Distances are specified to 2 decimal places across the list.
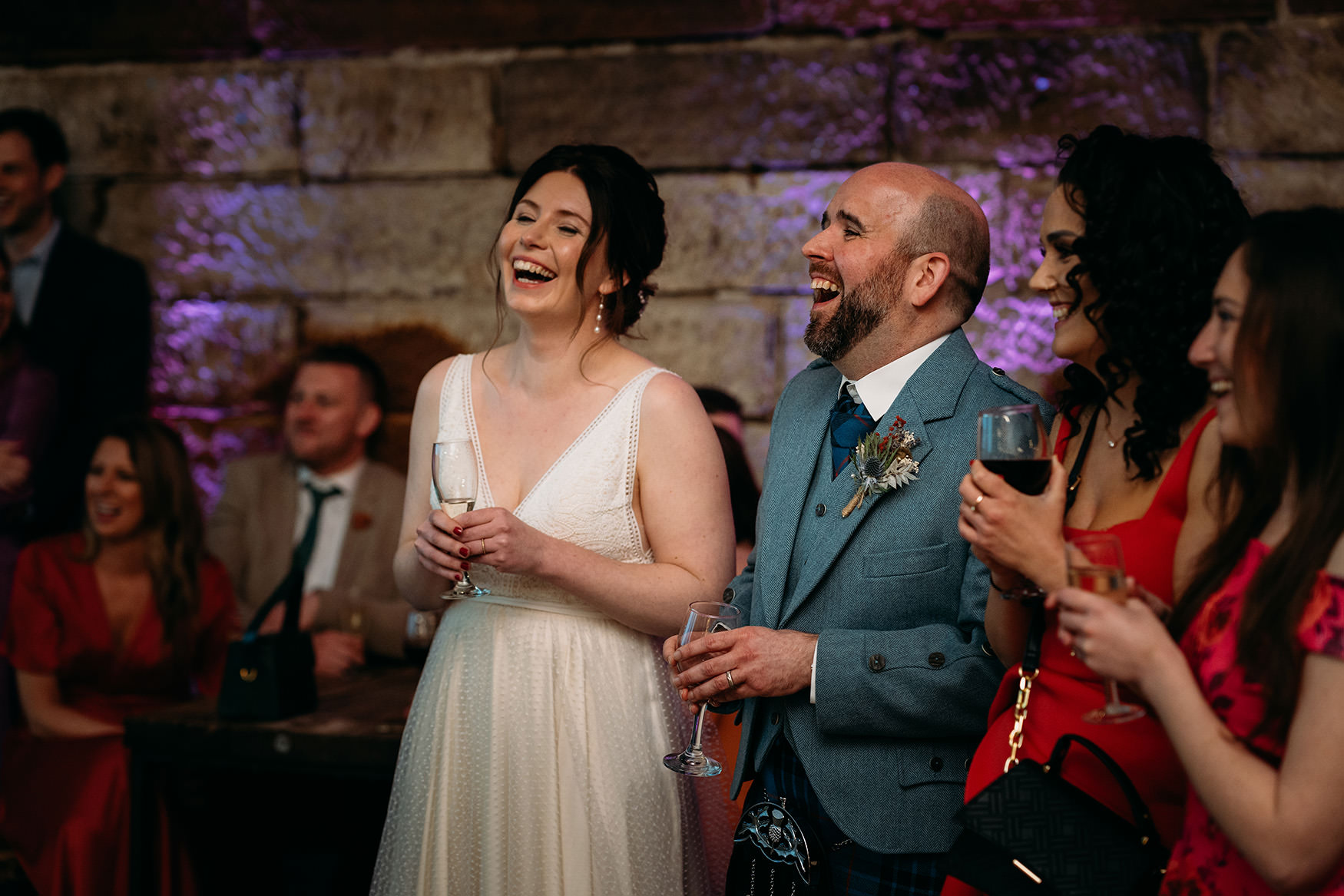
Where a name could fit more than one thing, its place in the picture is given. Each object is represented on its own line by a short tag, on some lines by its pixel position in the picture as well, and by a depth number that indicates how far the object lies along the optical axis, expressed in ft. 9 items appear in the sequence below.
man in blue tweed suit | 6.04
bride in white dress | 6.86
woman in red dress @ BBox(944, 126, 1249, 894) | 5.02
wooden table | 8.77
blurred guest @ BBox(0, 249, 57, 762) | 13.61
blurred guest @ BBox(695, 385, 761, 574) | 10.84
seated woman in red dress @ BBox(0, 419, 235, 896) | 10.74
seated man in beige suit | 14.12
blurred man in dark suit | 14.57
